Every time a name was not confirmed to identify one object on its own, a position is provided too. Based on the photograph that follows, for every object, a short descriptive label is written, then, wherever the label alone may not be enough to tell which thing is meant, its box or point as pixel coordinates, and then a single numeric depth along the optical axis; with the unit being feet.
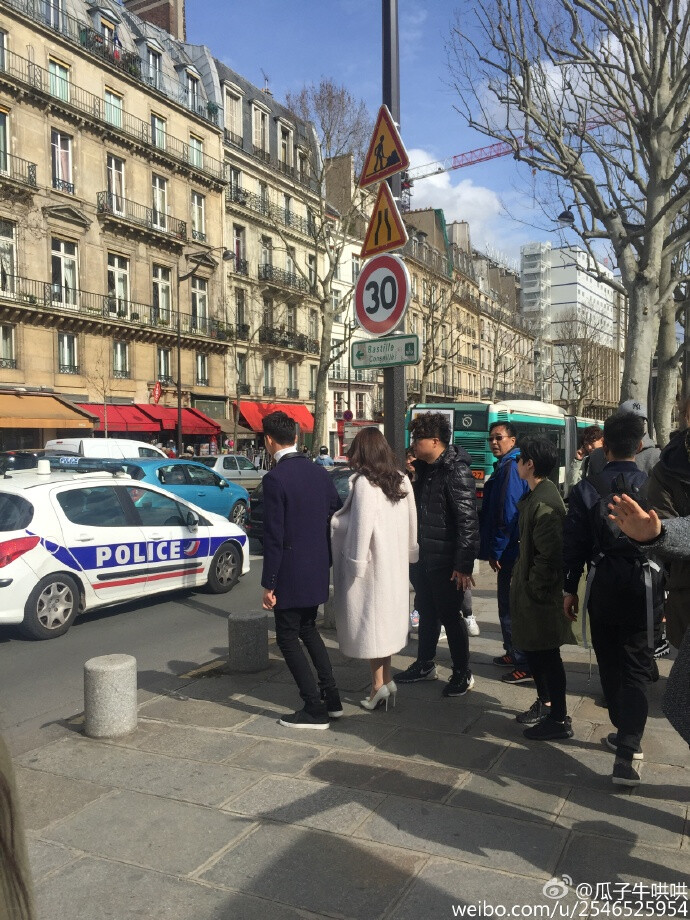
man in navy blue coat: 15.10
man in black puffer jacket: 16.70
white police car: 23.68
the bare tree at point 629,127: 42.52
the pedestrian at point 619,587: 12.37
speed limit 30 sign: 19.37
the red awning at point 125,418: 105.19
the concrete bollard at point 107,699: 15.15
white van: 53.78
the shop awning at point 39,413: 89.76
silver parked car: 70.69
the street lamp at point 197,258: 113.39
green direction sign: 19.39
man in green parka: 14.46
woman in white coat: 15.48
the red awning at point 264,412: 134.82
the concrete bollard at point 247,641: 19.30
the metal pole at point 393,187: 20.91
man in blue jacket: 19.47
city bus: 78.38
